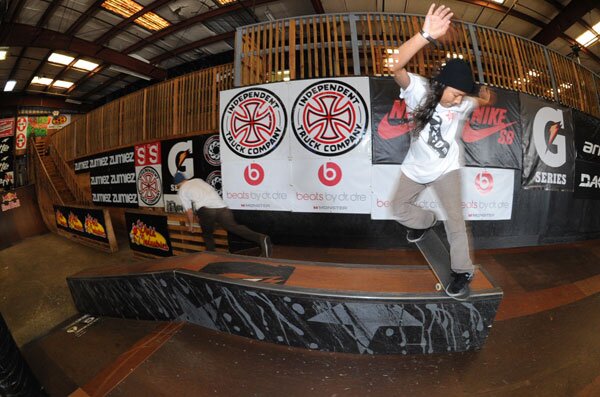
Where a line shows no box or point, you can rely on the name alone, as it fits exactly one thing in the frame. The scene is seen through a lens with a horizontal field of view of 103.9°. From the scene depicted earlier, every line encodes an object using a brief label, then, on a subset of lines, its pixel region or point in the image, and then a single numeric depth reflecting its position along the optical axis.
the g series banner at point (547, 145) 4.09
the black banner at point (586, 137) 4.54
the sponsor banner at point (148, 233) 5.07
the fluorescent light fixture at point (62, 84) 12.10
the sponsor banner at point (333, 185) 3.90
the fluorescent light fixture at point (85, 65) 10.26
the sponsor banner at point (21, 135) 12.82
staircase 9.66
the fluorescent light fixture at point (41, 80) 11.62
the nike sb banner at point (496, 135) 3.91
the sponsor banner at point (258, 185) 4.18
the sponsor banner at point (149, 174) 6.41
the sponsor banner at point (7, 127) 12.69
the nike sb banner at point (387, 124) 3.83
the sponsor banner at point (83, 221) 6.48
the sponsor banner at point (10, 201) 8.51
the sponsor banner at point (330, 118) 3.88
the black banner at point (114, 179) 7.18
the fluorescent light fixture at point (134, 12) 6.81
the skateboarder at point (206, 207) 3.57
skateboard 1.82
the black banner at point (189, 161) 5.41
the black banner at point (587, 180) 4.46
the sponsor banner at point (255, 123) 4.16
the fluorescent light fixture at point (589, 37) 8.09
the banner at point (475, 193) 3.84
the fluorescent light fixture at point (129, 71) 8.93
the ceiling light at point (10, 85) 11.41
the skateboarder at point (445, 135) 1.50
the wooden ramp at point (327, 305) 1.74
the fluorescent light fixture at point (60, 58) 9.78
